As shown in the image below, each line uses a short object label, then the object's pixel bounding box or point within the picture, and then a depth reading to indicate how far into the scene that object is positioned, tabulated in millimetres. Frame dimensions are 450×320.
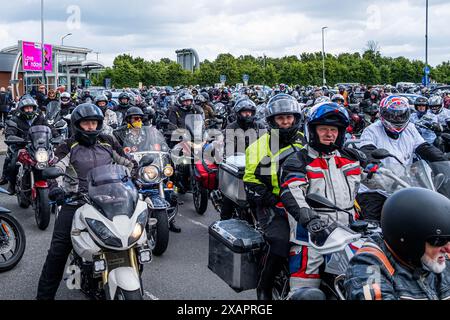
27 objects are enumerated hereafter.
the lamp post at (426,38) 44688
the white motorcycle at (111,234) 3951
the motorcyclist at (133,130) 7086
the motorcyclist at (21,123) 8820
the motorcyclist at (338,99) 13870
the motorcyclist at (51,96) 14729
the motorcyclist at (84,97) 18312
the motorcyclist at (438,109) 11141
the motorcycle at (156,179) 6254
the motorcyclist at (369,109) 12720
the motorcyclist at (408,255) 2361
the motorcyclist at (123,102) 12688
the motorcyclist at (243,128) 7633
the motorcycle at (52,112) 10711
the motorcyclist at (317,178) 3730
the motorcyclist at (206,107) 13694
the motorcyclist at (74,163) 4648
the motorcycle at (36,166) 7719
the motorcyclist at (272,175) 4008
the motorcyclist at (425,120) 9356
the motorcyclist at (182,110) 10492
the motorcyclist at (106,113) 11823
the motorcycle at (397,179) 4059
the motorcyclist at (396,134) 5371
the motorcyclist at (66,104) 14805
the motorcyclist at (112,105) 14300
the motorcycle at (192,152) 8641
